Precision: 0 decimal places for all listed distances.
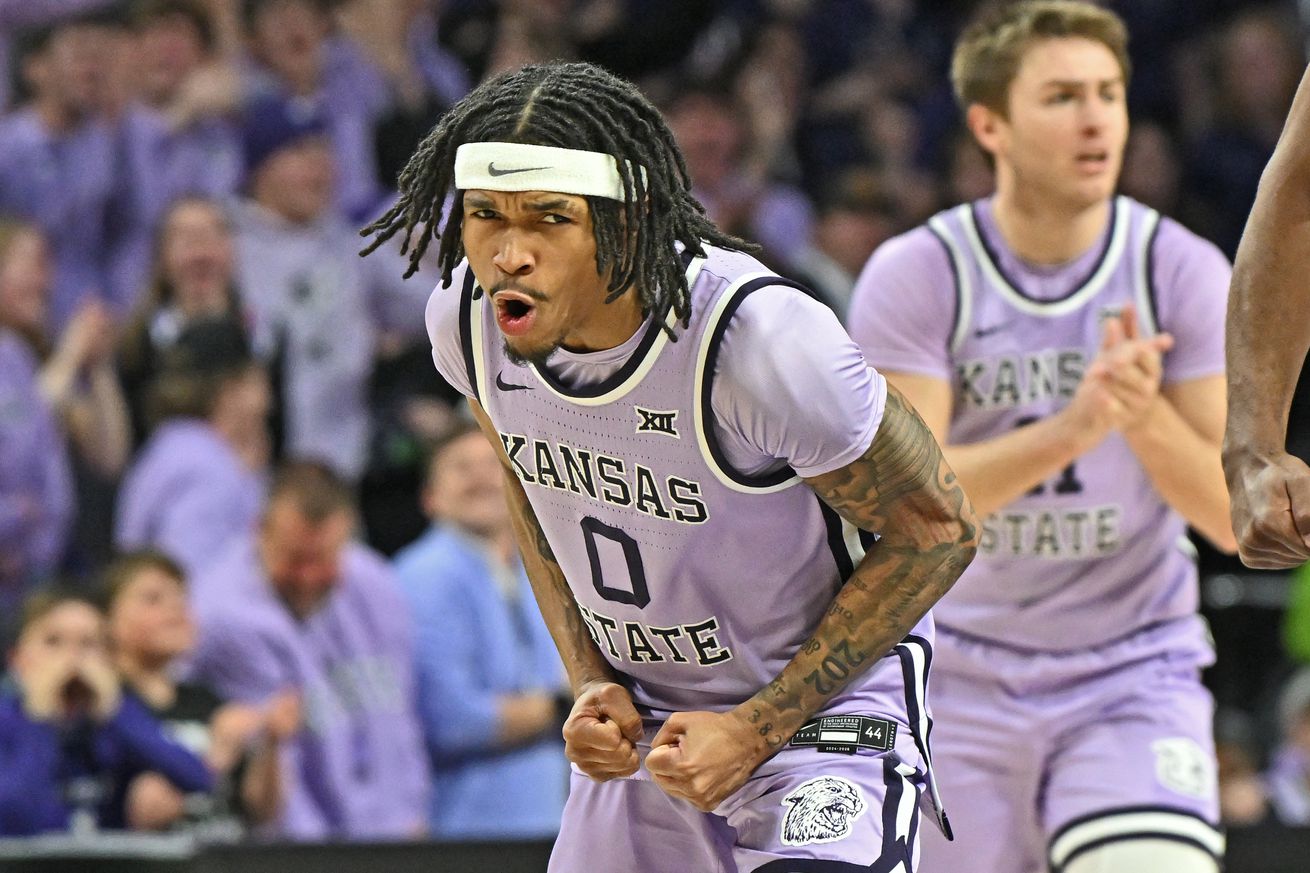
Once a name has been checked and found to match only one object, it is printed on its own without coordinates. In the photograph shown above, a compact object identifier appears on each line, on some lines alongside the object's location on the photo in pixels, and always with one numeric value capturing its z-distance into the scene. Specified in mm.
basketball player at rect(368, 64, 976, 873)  6121
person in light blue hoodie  13367
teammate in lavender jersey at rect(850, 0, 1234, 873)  8453
